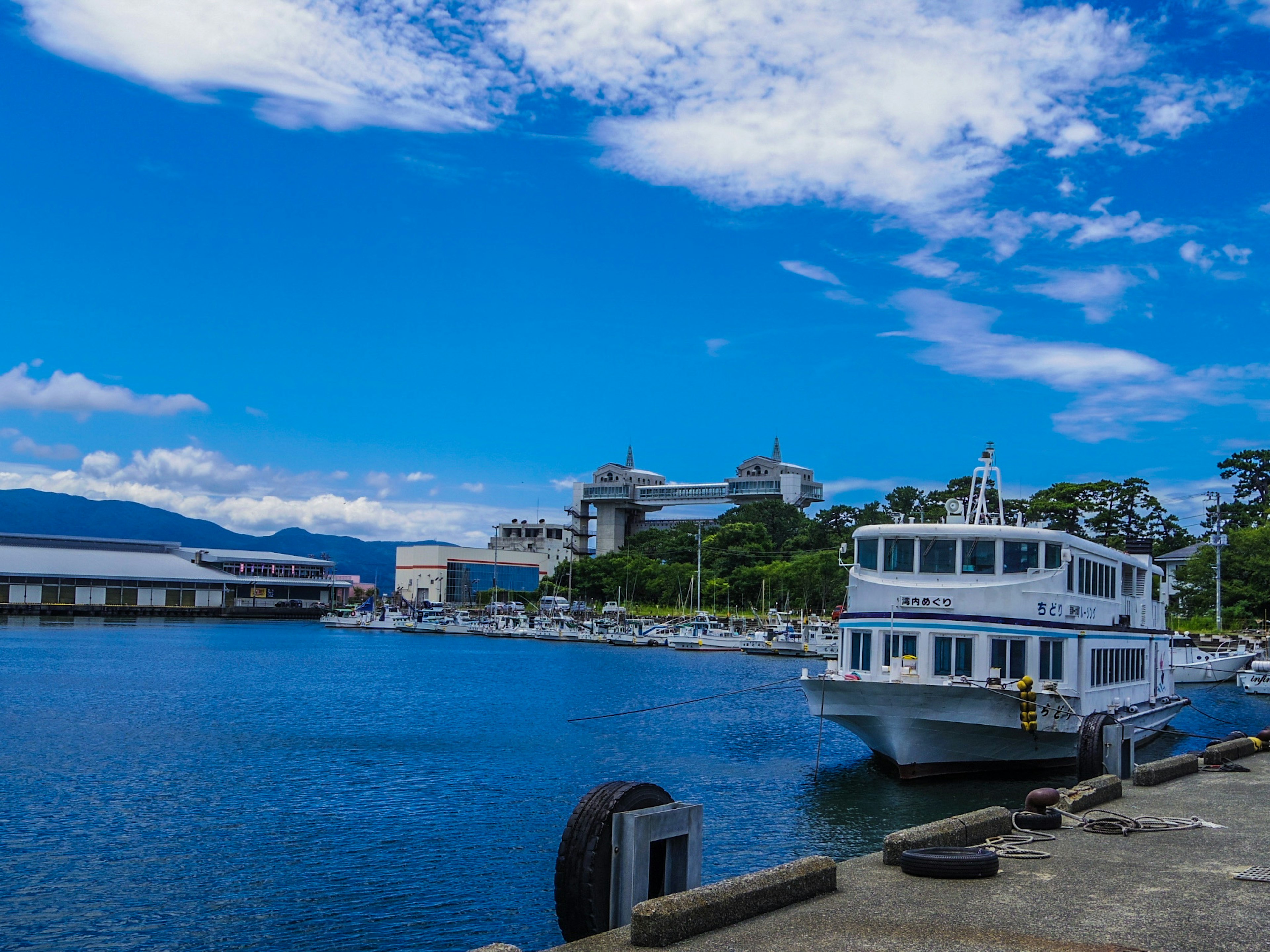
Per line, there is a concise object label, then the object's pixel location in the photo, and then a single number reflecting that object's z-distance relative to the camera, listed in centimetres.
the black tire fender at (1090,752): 2386
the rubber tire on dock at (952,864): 1345
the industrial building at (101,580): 17575
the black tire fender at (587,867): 1197
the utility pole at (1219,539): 9201
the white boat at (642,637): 13438
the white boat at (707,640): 12167
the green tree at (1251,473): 13050
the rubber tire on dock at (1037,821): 1662
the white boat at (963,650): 2875
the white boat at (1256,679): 7094
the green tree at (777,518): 18212
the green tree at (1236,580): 10050
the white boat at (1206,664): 7700
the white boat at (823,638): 10944
